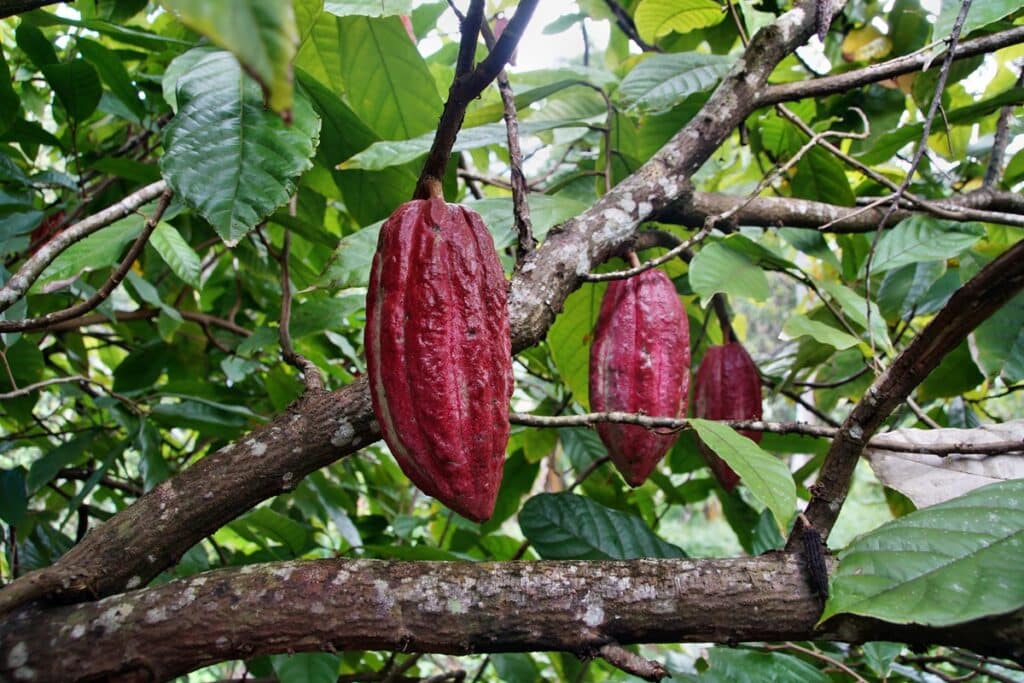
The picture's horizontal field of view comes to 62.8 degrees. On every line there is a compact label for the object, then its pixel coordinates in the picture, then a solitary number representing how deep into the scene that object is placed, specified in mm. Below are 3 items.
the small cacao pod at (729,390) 1302
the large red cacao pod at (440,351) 712
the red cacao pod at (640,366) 1068
